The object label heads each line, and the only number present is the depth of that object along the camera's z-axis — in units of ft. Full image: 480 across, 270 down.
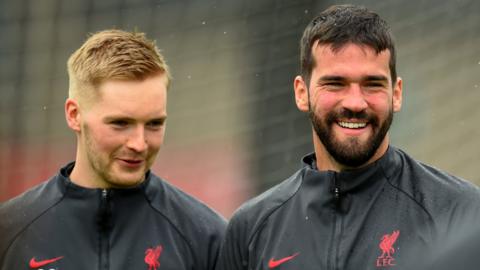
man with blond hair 24.47
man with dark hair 22.27
